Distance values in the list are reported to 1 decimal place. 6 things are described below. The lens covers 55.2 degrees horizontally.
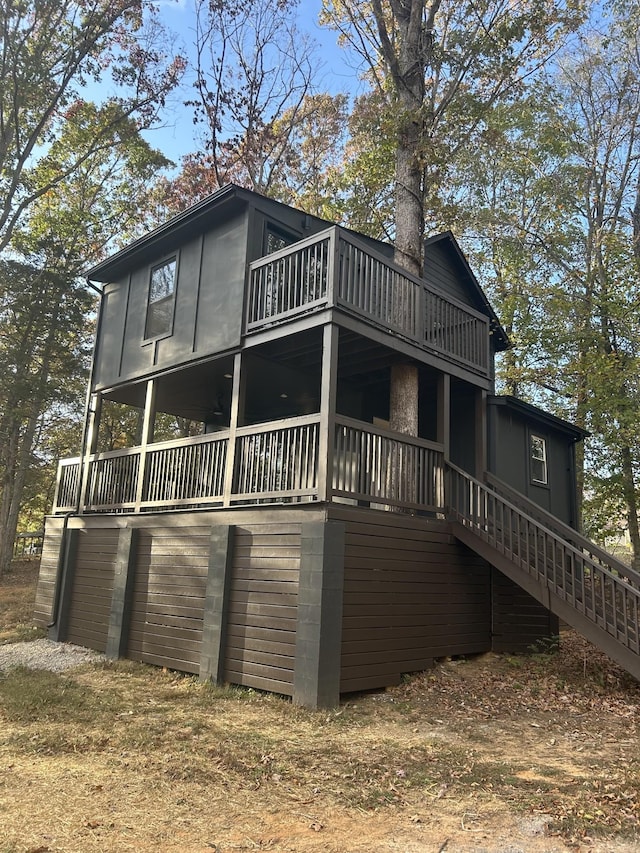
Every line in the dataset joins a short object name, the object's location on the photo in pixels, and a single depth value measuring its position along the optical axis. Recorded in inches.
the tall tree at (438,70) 452.8
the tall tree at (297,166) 903.1
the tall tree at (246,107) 791.7
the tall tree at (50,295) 805.2
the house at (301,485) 317.7
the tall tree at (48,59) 585.6
